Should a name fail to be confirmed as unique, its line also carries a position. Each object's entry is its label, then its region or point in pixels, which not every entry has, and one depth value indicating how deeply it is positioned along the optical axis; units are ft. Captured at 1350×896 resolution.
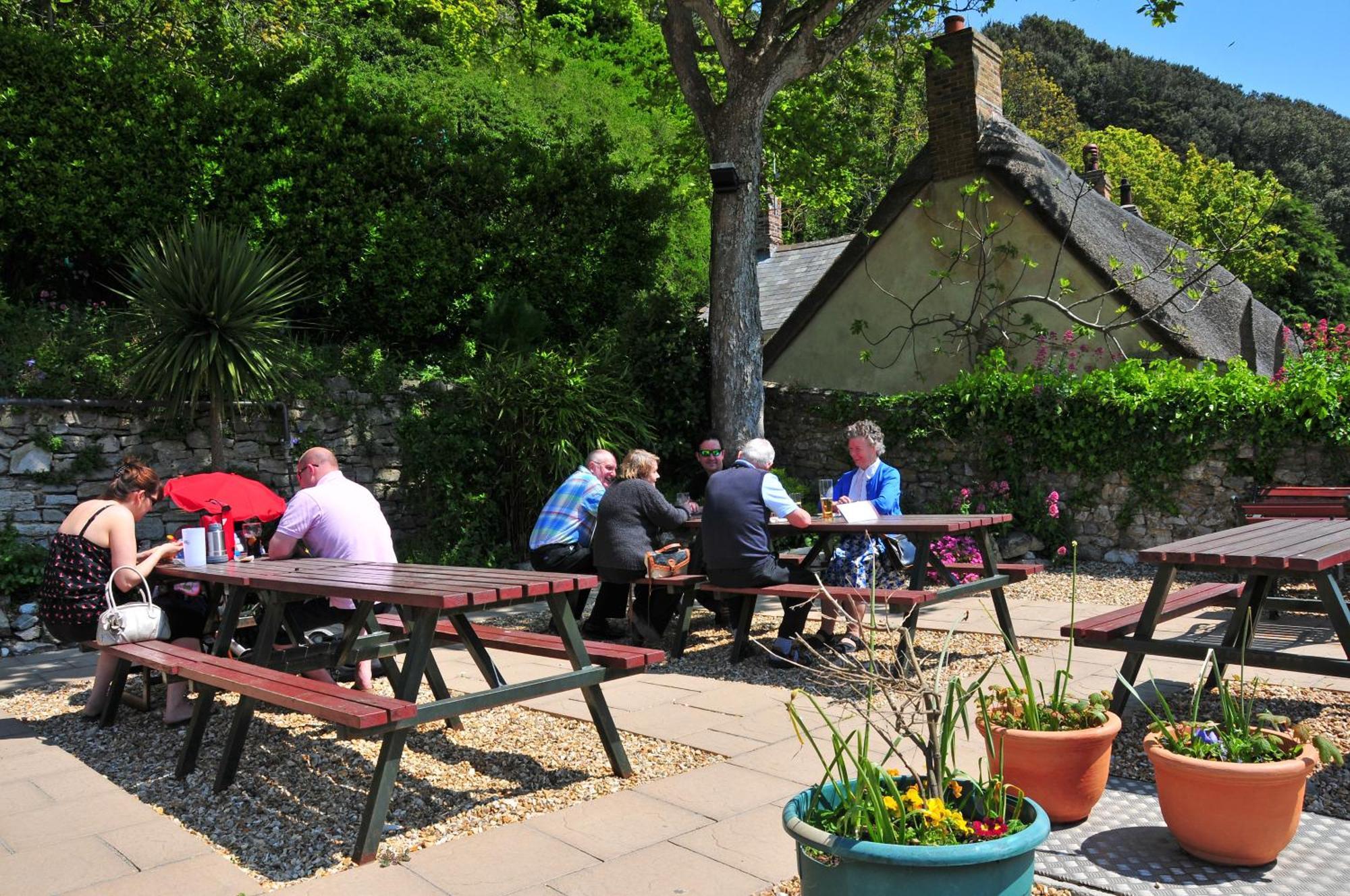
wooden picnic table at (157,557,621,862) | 11.87
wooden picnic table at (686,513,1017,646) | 19.13
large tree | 33.81
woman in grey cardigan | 22.41
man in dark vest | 20.30
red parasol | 21.66
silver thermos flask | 18.65
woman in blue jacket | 20.47
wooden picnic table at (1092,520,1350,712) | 13.14
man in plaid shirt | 23.81
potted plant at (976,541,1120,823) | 10.66
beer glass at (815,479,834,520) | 20.35
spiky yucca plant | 27.14
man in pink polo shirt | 18.15
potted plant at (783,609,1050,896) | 7.25
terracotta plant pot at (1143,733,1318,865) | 9.61
